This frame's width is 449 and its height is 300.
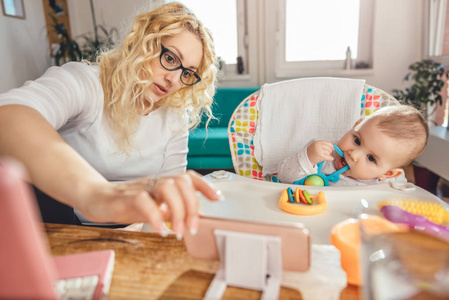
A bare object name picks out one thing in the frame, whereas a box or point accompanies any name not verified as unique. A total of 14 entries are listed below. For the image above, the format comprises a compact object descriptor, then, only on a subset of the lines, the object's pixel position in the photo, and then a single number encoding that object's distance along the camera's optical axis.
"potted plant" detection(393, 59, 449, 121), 2.60
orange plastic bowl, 0.43
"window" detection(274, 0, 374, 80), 3.38
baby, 1.07
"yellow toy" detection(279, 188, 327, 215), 0.81
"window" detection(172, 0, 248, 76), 3.61
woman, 0.46
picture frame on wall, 2.85
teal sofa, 2.89
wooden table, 0.41
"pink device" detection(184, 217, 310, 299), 0.38
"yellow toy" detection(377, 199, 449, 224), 0.56
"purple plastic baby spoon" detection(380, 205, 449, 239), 0.54
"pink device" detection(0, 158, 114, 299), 0.21
